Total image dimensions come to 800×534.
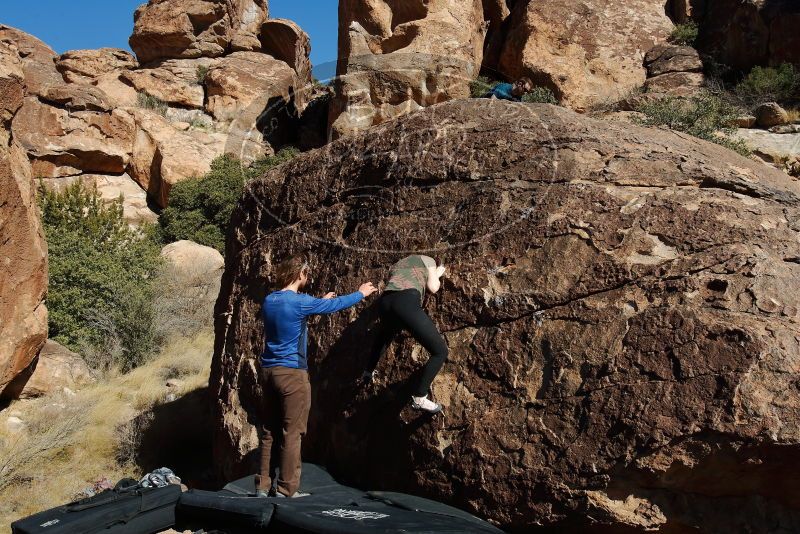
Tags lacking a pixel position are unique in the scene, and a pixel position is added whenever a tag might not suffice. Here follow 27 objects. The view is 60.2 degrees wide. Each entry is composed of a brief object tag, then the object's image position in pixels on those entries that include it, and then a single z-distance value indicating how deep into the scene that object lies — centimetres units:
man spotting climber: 366
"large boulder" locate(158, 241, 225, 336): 1145
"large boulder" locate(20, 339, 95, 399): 827
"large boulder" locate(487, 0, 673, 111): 1495
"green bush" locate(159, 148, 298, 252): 1822
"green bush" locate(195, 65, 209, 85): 2373
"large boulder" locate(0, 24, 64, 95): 2189
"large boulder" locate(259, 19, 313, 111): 2464
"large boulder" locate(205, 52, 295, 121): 2247
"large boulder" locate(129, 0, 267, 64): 2414
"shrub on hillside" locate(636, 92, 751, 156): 1160
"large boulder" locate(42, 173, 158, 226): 1867
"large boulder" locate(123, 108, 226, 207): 1936
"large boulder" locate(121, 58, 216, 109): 2341
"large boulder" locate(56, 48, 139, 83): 2458
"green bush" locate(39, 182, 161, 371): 1028
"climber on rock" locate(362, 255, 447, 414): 376
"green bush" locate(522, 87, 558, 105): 1293
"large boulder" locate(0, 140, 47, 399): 736
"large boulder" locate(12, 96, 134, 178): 1728
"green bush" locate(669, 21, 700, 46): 1567
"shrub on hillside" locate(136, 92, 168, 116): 2284
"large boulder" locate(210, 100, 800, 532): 310
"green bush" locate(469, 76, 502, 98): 1548
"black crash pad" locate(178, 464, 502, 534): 317
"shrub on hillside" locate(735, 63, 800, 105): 1333
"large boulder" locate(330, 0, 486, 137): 1525
